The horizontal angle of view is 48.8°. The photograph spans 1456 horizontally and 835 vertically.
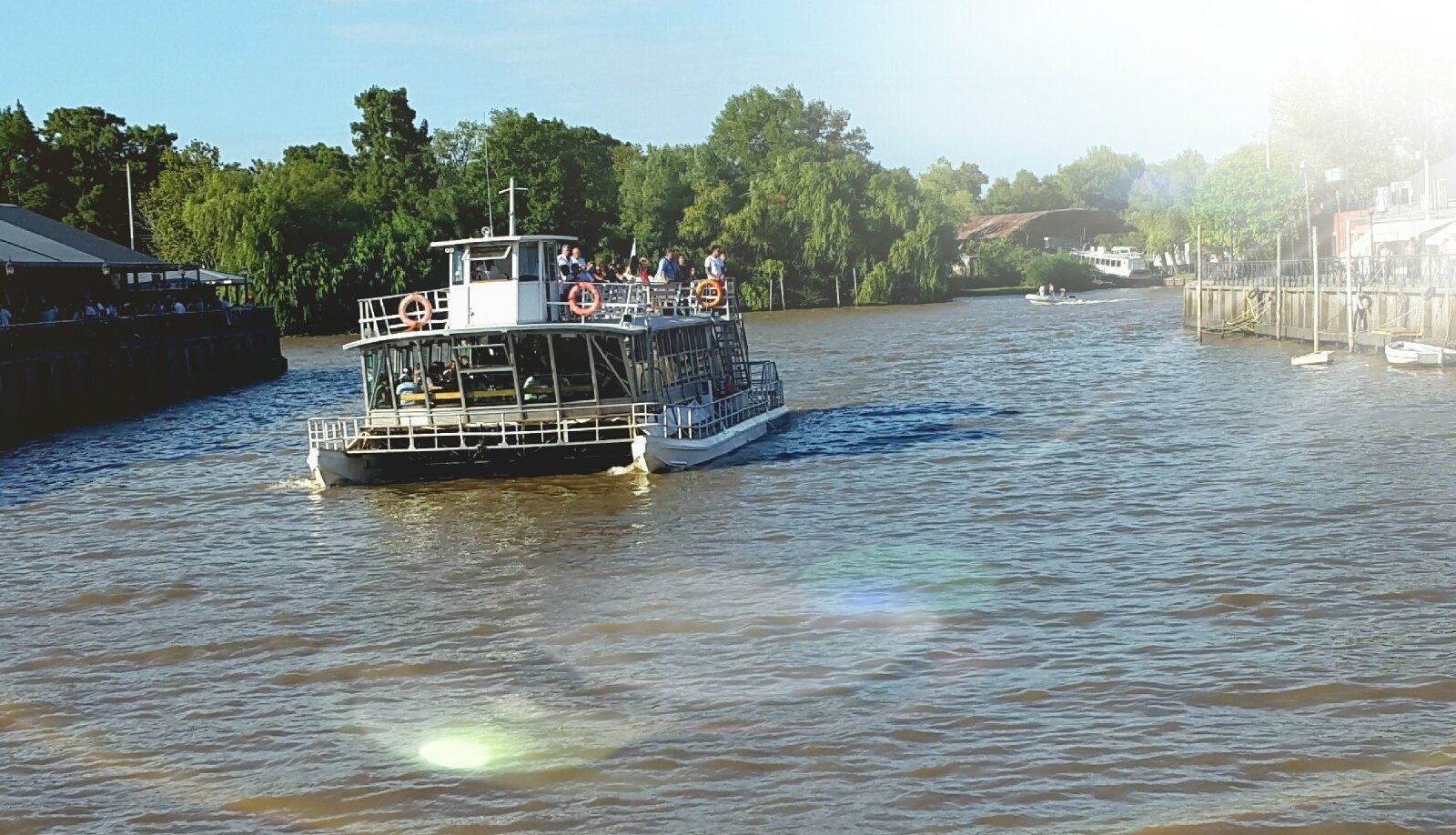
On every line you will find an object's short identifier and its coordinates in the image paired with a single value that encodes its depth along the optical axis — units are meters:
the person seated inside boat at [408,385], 31.22
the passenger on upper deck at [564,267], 33.34
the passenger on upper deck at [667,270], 36.87
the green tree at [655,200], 128.12
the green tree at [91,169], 117.81
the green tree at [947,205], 153.50
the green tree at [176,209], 113.81
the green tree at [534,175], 118.69
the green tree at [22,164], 116.94
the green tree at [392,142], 133.62
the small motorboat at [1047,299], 128.75
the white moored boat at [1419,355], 47.88
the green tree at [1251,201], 107.00
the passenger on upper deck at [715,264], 37.84
